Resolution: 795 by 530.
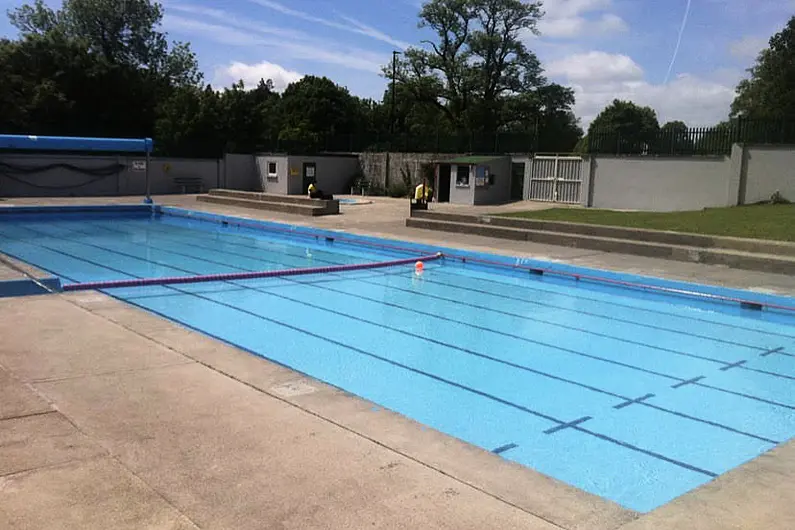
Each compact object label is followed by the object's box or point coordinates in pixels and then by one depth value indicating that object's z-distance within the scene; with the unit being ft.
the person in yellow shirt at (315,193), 81.09
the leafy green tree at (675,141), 73.87
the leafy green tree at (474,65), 149.28
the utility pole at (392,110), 149.40
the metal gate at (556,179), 83.80
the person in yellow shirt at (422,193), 73.67
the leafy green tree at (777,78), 117.50
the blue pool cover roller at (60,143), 73.61
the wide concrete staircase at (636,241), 41.34
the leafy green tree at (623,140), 77.97
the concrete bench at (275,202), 74.54
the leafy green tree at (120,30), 170.60
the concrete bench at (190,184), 108.78
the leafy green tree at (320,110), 158.20
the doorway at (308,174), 106.22
